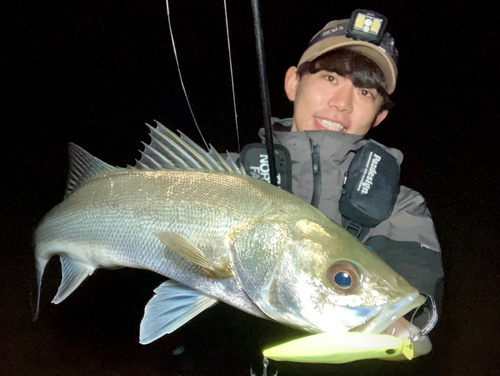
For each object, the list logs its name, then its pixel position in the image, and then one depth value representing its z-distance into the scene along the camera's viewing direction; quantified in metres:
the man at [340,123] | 0.58
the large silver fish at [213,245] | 0.39
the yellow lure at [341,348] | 0.34
